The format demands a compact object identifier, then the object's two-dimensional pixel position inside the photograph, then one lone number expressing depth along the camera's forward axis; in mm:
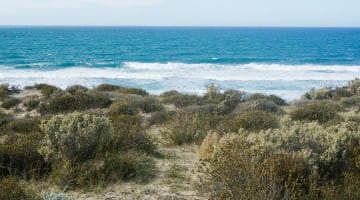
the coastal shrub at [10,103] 14094
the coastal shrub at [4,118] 10678
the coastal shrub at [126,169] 6090
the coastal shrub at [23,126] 9327
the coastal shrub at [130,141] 7473
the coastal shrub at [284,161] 4457
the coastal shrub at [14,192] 4750
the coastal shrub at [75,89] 17719
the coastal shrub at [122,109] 11758
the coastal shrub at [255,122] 8969
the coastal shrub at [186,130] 8539
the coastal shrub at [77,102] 12906
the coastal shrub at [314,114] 10703
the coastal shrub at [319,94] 18152
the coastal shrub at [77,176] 5723
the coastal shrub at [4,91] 16031
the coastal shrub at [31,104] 13678
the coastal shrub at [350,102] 14906
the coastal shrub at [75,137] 6559
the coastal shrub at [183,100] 14984
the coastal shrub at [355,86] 19309
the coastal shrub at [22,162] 6172
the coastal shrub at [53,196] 4793
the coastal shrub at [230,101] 13039
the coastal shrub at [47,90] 16320
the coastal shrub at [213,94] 15911
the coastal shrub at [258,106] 12668
